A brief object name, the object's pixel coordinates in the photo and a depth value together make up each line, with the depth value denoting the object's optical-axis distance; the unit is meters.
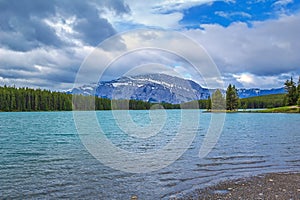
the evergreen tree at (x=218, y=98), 164.43
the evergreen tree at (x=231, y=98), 179.30
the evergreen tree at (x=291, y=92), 166.62
